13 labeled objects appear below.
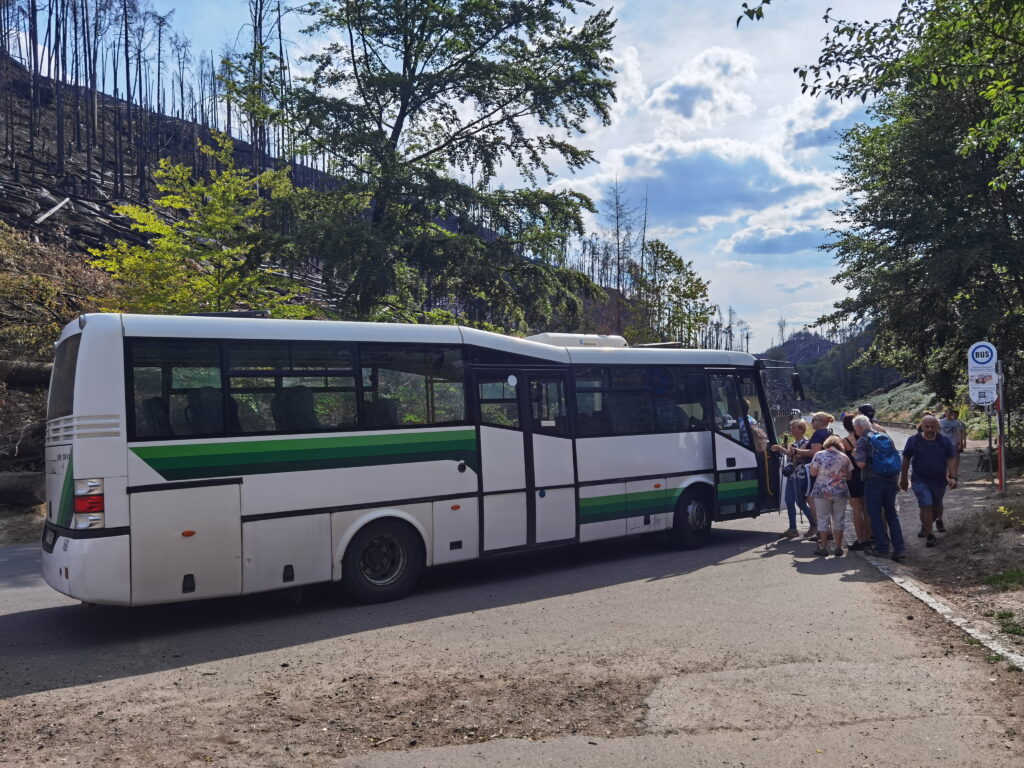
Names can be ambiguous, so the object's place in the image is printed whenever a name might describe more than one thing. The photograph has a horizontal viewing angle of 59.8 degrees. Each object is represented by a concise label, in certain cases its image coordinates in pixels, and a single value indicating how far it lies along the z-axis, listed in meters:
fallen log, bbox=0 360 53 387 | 18.89
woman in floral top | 11.79
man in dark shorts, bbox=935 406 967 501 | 19.06
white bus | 7.96
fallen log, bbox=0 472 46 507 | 16.36
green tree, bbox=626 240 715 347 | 39.56
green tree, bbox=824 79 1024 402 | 21.92
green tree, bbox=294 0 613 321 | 21.84
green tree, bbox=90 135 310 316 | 19.47
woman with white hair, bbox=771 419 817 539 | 13.56
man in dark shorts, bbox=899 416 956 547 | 12.23
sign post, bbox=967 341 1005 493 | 15.27
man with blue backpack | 11.49
